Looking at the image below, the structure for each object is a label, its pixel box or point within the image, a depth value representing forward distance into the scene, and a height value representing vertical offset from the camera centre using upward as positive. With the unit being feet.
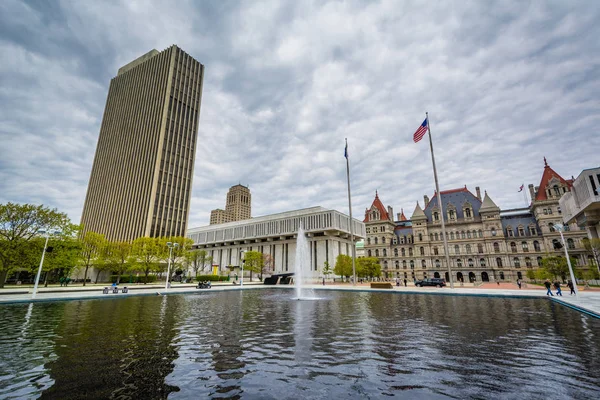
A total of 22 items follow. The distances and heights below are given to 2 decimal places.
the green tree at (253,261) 247.07 +11.83
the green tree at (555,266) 134.72 +3.33
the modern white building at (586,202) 101.76 +27.76
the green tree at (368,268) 209.97 +4.19
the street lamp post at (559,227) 79.36 +12.88
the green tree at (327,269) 253.03 +3.93
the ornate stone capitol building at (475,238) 213.87 +29.51
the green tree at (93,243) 160.35 +17.98
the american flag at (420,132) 121.60 +60.28
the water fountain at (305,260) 233.35 +13.76
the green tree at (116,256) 164.66 +10.95
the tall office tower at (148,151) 286.66 +135.71
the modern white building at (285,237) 279.90 +40.69
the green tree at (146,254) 173.37 +12.94
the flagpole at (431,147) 124.77 +56.58
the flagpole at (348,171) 164.20 +59.12
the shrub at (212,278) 201.98 -2.78
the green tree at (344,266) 223.71 +6.02
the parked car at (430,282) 151.02 -4.63
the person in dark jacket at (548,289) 87.22 -5.16
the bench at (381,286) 128.60 -5.58
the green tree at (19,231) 101.50 +16.59
